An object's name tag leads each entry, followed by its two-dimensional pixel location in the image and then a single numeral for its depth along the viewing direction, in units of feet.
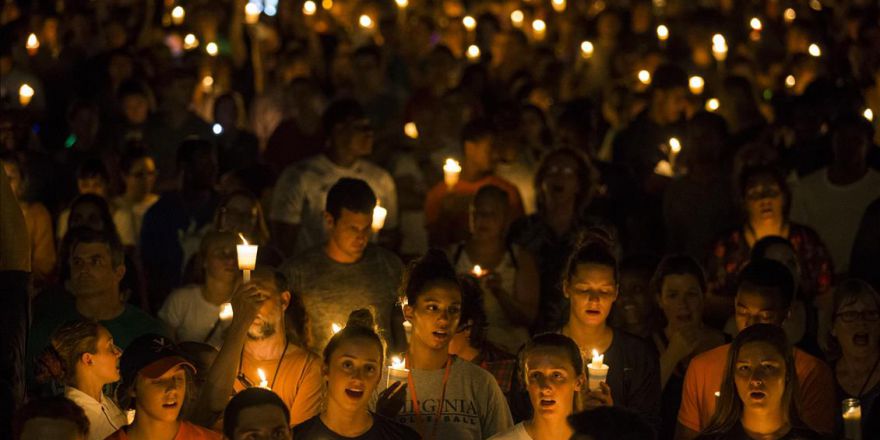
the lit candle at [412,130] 76.38
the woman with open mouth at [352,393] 43.24
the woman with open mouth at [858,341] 48.62
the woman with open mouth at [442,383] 46.42
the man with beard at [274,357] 47.91
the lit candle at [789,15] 110.24
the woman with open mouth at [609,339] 48.47
